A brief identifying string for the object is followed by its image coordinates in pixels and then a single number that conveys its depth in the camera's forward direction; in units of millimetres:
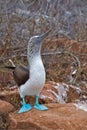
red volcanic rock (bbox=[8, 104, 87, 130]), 6137
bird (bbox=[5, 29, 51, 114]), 6182
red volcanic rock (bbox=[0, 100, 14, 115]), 6937
